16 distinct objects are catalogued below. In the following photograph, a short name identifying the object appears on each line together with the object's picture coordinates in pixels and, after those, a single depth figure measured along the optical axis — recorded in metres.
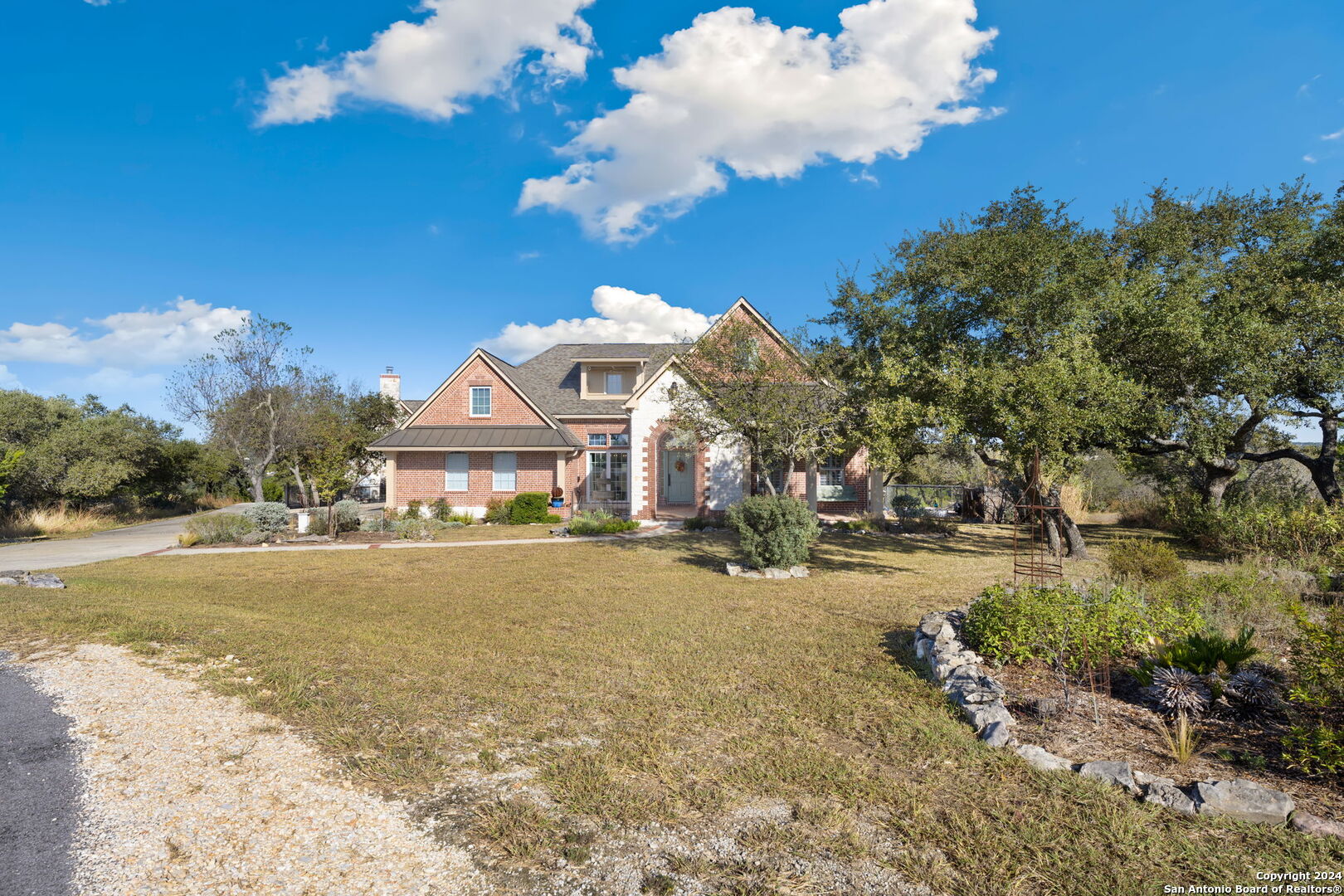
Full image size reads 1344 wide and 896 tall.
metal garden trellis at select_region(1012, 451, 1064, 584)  8.00
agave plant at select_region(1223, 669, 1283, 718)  4.94
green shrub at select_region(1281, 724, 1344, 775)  3.92
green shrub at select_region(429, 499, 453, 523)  23.48
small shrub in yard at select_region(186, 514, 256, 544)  17.80
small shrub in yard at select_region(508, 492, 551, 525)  22.61
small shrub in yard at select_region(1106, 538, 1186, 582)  9.16
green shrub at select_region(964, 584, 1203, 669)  5.98
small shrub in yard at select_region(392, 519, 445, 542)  18.95
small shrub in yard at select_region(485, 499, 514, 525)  22.84
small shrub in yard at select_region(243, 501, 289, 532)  18.27
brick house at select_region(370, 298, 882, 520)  22.83
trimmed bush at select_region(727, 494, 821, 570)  12.40
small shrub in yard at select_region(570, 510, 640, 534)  19.45
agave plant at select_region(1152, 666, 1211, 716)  4.97
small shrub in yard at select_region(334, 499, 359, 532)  19.70
